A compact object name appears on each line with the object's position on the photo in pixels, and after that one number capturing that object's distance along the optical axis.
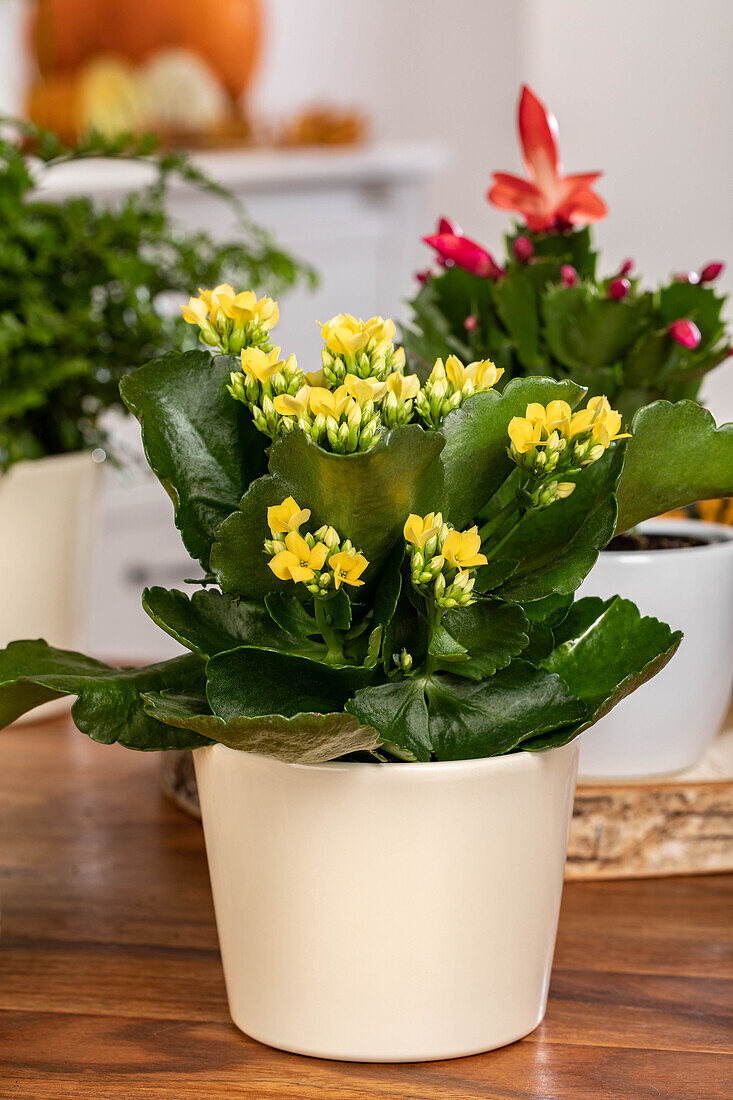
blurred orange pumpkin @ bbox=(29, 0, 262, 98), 3.81
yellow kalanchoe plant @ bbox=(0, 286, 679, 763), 0.91
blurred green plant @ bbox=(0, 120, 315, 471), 1.33
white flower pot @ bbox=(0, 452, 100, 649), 1.33
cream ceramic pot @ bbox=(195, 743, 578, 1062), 0.95
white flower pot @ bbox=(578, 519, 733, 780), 1.13
